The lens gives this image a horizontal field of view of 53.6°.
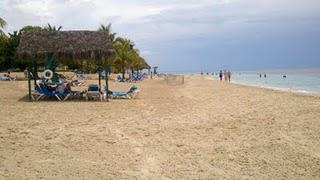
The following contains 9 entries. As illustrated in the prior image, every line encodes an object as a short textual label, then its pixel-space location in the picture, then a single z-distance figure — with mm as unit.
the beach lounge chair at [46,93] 11603
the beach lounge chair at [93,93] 11685
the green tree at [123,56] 29526
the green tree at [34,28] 33216
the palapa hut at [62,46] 11789
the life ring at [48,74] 12140
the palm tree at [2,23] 12767
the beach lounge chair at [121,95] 12740
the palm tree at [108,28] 29439
